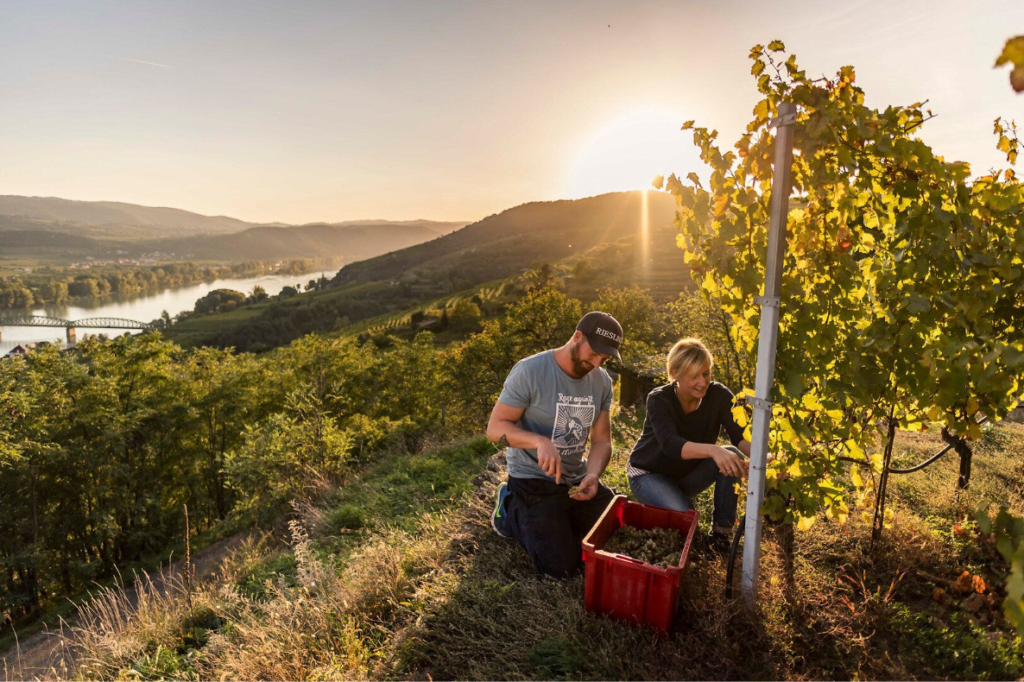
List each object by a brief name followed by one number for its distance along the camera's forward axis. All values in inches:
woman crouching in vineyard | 157.2
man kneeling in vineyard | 150.9
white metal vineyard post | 103.8
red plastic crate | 117.4
